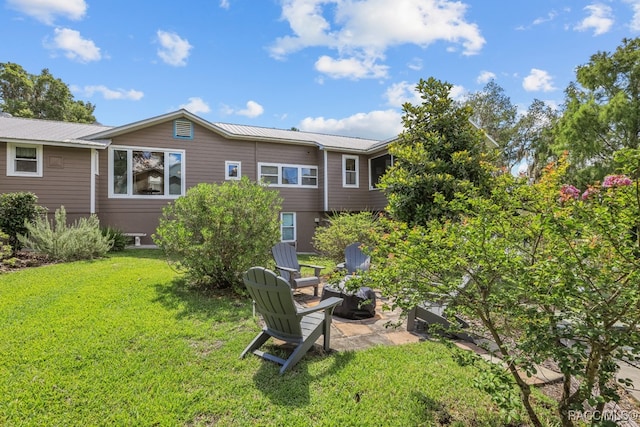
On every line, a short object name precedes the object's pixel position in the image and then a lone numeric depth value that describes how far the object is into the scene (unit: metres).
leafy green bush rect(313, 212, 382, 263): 9.59
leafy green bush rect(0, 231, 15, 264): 7.26
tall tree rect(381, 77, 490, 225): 4.68
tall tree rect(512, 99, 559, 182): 23.97
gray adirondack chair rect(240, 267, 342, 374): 3.25
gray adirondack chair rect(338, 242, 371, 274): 7.31
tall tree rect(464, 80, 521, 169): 25.36
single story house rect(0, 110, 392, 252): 10.56
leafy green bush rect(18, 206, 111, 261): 8.21
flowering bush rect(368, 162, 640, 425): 1.71
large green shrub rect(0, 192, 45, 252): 8.48
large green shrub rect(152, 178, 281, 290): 5.75
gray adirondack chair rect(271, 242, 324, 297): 5.98
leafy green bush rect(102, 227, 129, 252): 10.22
